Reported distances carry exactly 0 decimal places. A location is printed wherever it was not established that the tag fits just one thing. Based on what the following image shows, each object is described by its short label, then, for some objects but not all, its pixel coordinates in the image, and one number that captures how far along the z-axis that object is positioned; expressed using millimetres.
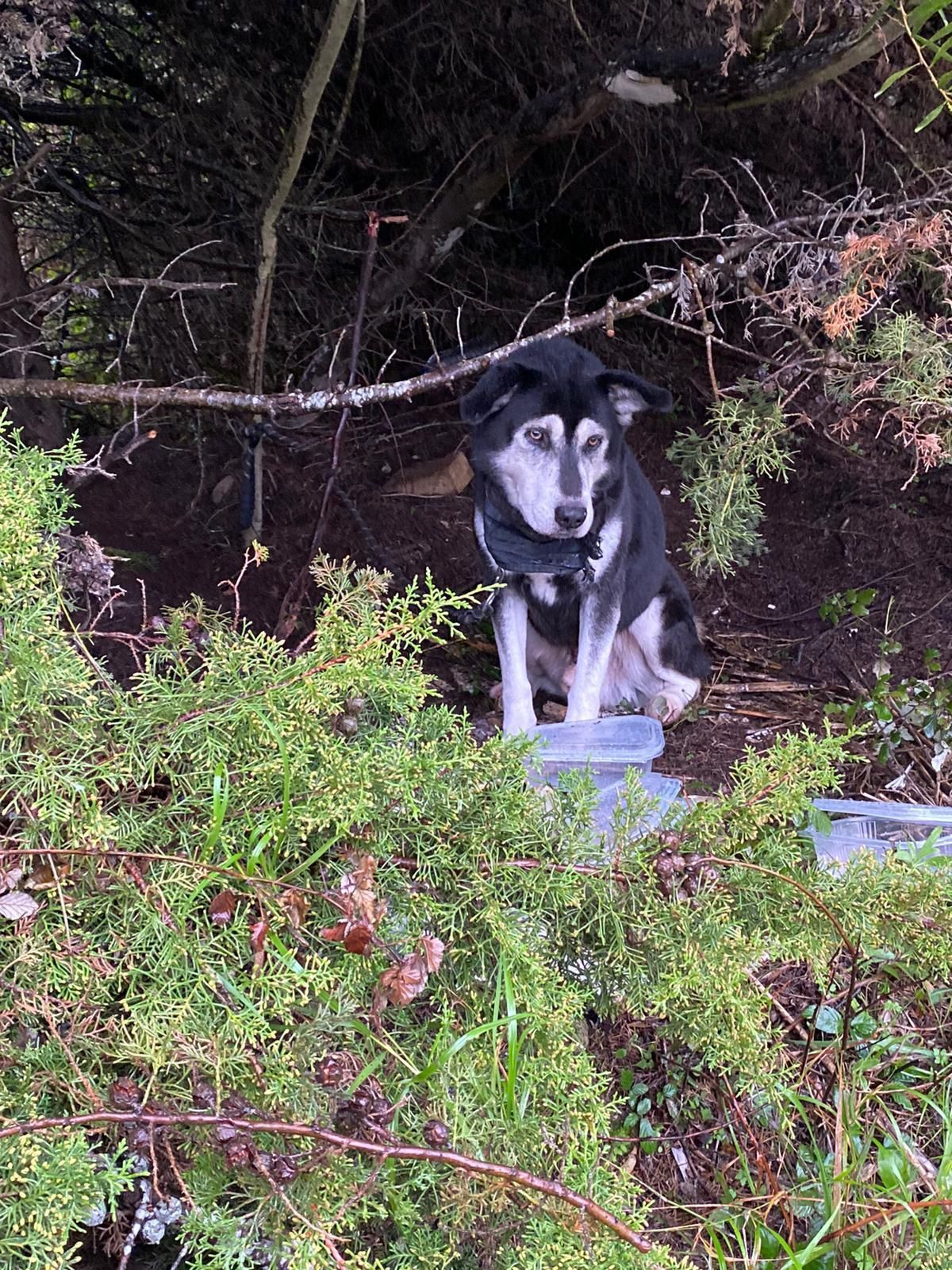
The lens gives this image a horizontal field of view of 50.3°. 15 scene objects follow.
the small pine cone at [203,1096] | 1564
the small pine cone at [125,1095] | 1572
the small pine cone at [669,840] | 1942
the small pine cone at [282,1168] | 1542
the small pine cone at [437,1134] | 1601
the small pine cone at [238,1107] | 1578
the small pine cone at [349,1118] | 1632
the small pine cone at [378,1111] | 1612
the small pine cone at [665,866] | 1881
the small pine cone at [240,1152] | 1507
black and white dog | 3539
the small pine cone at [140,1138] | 1532
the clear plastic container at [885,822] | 3090
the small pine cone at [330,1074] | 1649
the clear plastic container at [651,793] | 2636
